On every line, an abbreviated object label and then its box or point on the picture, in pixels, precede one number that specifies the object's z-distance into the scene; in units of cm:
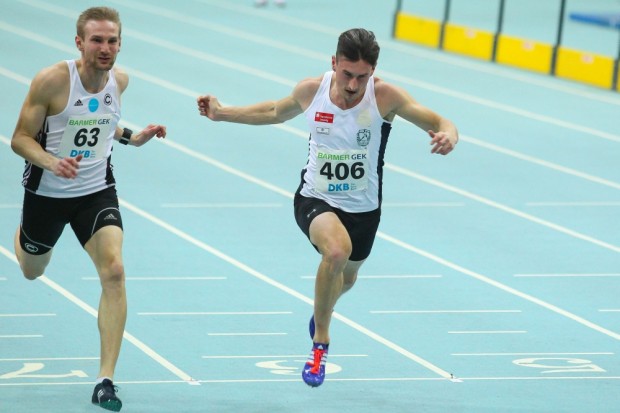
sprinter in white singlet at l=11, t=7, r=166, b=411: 1449
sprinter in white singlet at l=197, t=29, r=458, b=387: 1491
